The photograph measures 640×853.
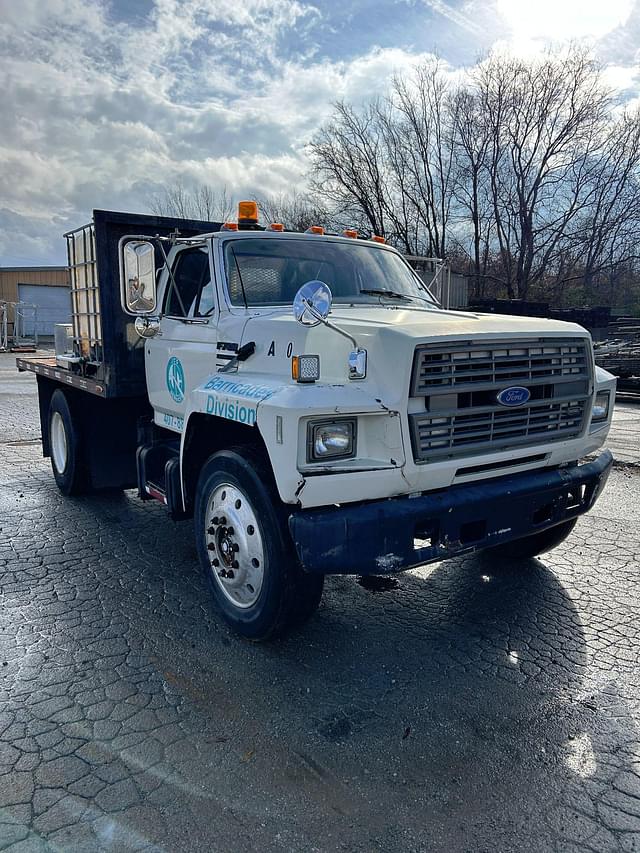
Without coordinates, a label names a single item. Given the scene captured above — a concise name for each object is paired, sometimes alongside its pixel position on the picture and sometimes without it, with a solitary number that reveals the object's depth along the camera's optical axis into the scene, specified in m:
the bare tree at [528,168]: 30.53
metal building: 35.22
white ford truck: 3.20
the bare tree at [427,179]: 32.81
